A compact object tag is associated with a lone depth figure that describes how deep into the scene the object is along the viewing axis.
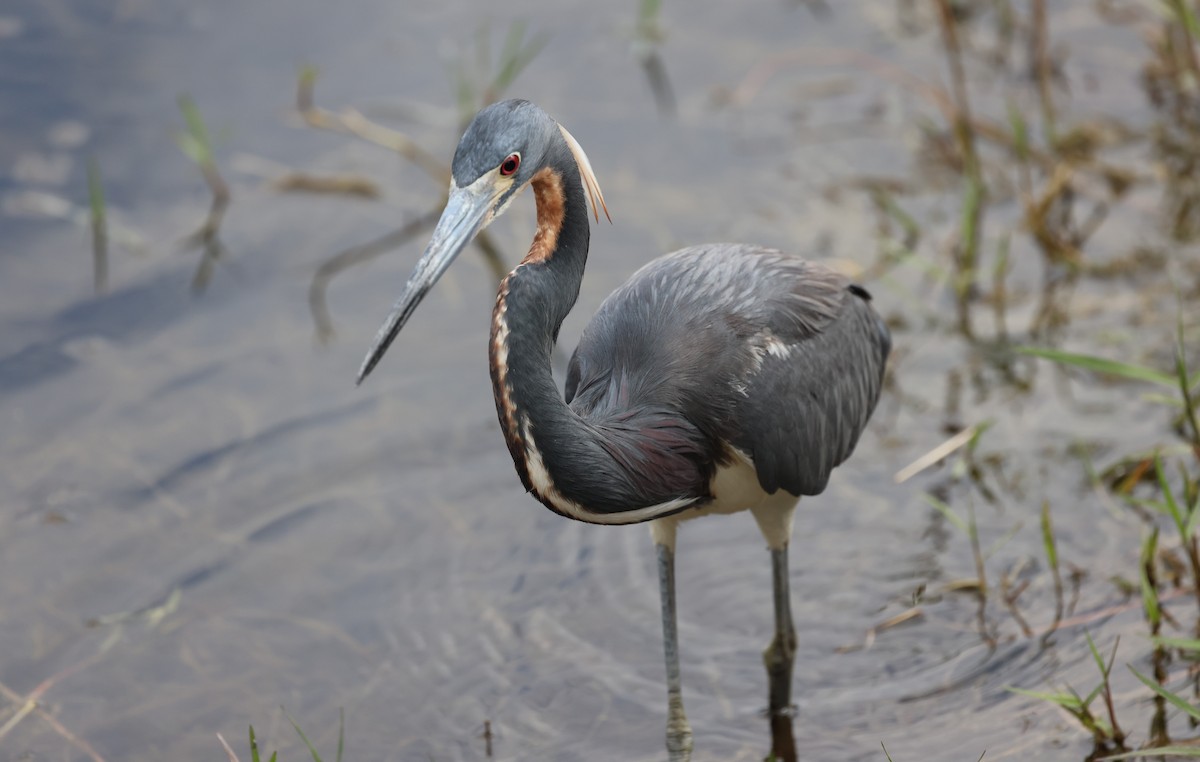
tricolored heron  7.31
